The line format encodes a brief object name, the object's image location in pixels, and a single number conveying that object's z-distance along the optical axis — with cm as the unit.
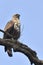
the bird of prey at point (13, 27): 1944
